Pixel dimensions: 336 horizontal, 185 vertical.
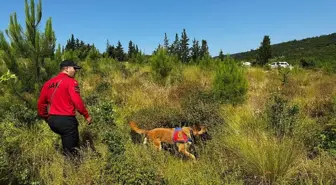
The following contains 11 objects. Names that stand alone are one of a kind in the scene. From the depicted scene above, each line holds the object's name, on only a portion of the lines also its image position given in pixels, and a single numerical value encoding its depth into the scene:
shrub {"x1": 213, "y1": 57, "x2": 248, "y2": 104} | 9.49
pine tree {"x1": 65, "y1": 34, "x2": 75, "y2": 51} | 68.81
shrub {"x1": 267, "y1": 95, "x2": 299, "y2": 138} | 5.53
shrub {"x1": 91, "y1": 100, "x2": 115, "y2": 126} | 6.49
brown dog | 5.96
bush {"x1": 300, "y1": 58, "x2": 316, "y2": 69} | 28.67
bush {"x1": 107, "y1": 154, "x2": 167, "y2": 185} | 4.06
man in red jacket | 5.17
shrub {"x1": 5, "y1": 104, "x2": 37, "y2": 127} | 6.32
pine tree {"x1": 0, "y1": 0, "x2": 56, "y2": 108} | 6.84
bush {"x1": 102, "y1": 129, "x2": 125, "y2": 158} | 4.40
